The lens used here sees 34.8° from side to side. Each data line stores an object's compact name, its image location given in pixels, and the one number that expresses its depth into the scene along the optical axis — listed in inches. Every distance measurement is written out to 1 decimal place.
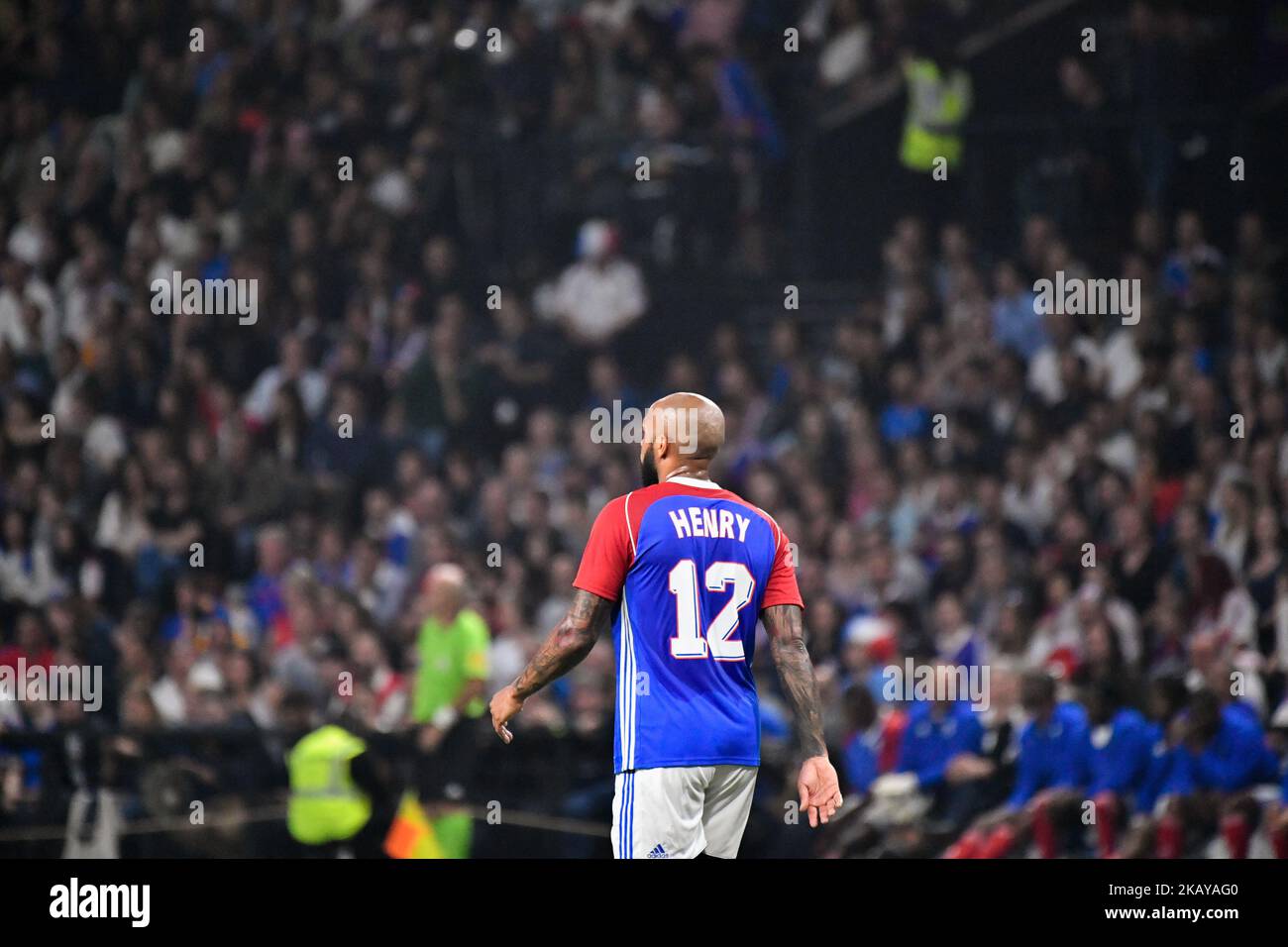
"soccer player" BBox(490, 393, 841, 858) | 222.4
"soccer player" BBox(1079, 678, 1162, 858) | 406.6
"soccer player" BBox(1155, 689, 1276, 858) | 394.3
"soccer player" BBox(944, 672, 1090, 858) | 403.2
